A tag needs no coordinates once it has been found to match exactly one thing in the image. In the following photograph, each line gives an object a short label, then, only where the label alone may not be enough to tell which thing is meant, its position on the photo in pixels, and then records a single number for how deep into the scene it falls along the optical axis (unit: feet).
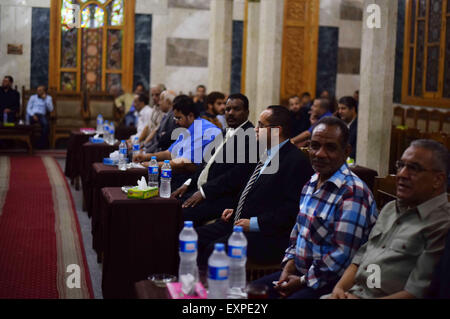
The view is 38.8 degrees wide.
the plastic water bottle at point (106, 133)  26.70
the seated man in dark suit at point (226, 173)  14.14
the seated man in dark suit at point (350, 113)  22.29
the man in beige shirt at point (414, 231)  7.57
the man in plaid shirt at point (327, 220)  8.91
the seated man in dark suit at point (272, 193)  11.48
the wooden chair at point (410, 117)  38.83
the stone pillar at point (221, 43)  39.68
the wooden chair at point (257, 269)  11.41
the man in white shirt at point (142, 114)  27.48
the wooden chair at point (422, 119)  37.12
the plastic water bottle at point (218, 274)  7.52
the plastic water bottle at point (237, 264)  8.00
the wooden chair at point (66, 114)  42.93
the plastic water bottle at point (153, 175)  15.55
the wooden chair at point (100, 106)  43.96
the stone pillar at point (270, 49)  32.12
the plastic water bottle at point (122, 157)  18.84
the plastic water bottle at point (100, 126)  30.45
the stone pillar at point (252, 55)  37.04
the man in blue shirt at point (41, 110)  42.32
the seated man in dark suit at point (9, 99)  41.78
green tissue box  14.02
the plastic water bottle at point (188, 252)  8.27
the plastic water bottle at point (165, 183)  14.60
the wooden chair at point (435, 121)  35.55
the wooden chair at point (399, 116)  40.19
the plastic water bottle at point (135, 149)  21.50
